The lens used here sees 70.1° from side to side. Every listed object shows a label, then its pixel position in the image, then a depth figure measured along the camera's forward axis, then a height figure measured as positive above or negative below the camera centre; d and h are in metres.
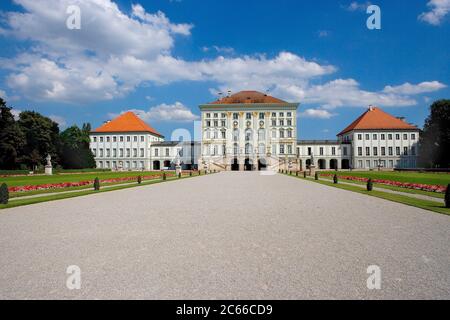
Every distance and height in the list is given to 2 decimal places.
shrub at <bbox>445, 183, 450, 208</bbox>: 10.86 -1.51
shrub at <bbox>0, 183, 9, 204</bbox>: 12.20 -1.31
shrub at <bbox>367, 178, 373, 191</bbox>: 17.24 -1.61
